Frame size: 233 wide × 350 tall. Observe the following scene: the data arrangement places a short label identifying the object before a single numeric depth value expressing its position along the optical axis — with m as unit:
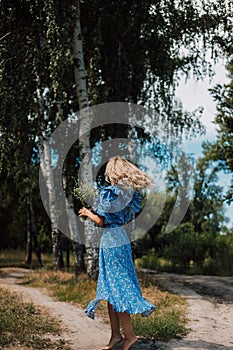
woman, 5.67
